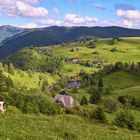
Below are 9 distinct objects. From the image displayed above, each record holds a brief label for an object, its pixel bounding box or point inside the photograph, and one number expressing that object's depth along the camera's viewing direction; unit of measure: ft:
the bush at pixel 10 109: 167.84
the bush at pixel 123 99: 553.81
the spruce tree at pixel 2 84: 480.73
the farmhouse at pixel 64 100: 489.26
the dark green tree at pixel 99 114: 189.37
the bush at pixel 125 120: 150.51
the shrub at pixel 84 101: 505.21
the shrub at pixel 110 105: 451.48
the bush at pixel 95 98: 563.12
